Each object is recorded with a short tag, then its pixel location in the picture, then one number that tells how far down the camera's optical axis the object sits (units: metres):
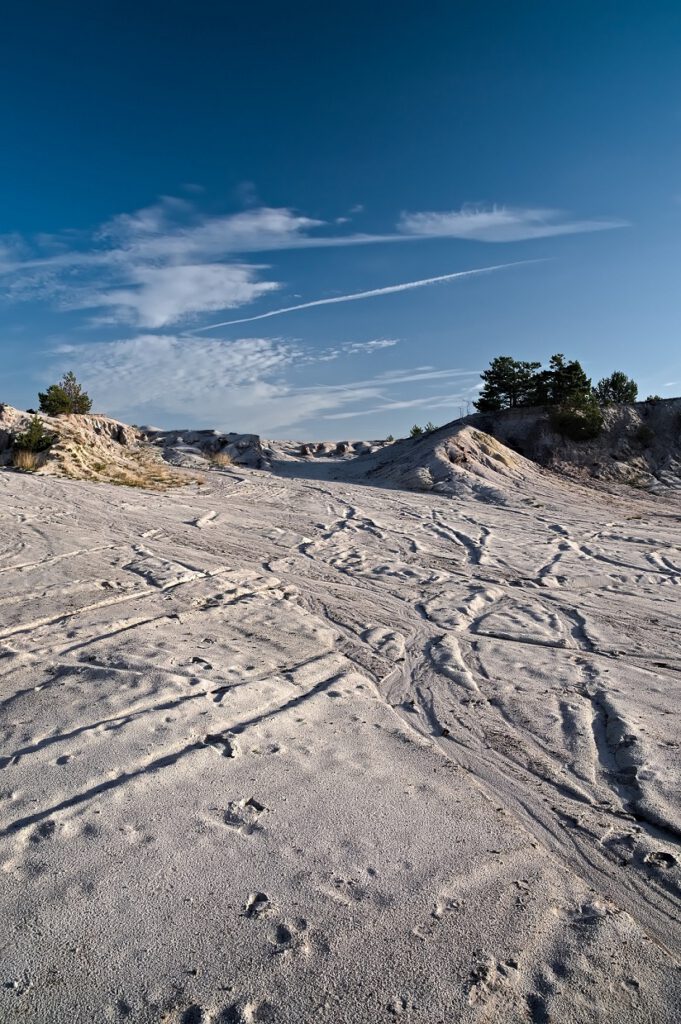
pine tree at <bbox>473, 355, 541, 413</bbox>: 27.75
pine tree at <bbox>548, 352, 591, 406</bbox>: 25.52
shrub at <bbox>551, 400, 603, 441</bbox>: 23.86
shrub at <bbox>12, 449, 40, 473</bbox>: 15.07
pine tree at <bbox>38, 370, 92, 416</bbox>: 25.66
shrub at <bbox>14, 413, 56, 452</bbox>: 16.45
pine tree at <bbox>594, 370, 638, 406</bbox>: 29.48
